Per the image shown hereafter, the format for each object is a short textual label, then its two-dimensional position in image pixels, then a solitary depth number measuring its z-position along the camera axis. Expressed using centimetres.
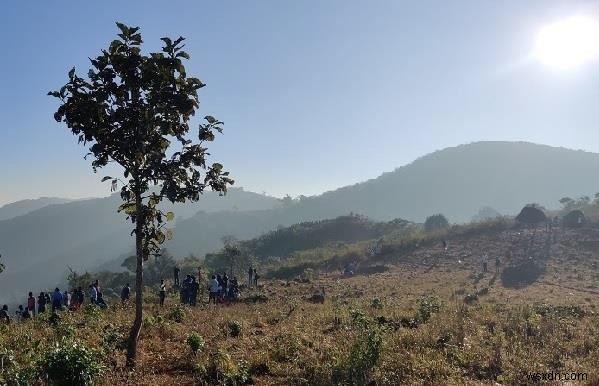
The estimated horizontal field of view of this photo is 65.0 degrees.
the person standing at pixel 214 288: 2161
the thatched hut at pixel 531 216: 5038
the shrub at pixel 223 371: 842
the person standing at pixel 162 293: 2061
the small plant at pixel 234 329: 1250
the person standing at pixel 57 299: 1877
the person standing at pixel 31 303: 2083
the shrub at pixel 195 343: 1008
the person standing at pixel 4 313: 1827
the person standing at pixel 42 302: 2064
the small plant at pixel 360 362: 836
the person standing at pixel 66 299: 1974
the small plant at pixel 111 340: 979
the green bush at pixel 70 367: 702
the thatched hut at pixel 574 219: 4710
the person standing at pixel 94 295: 2040
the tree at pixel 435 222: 6824
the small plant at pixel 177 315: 1495
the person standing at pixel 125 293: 2148
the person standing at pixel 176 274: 2807
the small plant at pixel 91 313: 1329
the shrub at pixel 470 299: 2304
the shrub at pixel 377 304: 1841
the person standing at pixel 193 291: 2100
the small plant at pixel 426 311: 1426
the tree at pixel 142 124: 817
